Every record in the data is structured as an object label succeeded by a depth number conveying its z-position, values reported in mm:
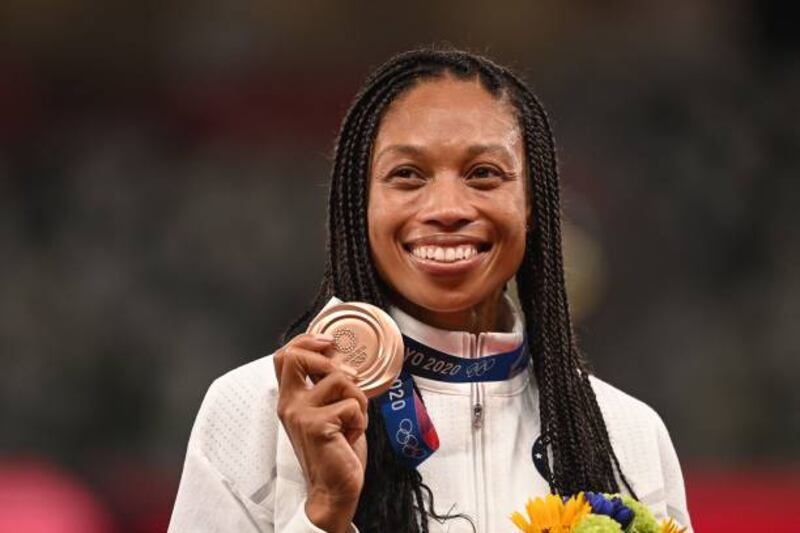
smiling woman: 6685
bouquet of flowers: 6511
